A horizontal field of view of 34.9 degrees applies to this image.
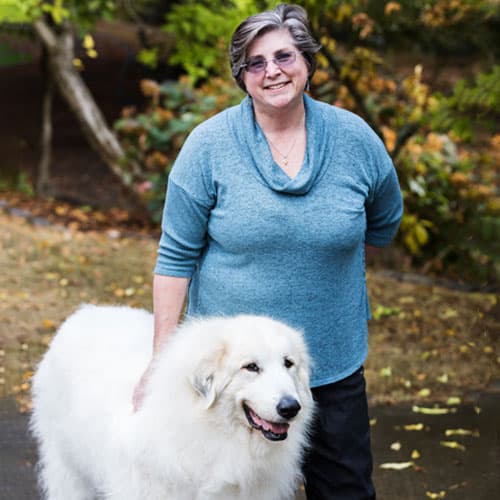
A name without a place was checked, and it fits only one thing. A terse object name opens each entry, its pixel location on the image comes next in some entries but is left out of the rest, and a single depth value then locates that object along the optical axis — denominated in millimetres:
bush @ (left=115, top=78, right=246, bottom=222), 9374
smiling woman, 2734
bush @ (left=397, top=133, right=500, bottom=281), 8258
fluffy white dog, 2504
